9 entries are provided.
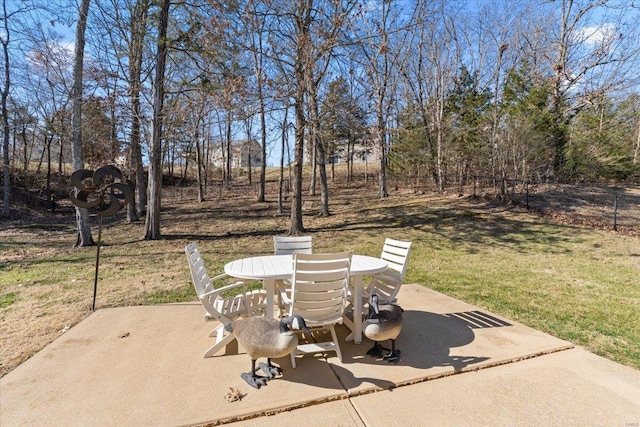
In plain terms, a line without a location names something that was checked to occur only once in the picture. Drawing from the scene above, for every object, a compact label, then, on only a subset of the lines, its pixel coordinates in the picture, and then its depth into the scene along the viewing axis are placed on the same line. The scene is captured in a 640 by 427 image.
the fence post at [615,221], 8.36
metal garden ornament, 3.98
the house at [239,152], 18.93
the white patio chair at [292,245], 4.30
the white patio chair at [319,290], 2.60
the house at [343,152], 21.17
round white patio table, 2.76
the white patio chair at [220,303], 2.82
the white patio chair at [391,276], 3.44
